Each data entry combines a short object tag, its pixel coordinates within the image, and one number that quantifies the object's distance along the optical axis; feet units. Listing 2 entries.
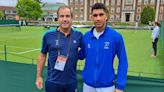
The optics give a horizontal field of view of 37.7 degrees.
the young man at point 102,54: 9.45
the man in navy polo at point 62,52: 10.27
